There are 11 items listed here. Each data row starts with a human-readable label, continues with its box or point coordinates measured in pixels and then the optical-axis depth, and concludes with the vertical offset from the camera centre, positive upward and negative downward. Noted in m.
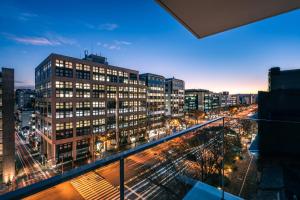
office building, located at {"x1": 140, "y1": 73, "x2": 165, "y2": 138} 36.47 -0.99
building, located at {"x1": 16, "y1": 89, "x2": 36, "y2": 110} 73.26 +1.01
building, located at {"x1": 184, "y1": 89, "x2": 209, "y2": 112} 66.50 -0.50
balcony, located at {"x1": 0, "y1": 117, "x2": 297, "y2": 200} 0.69 -0.64
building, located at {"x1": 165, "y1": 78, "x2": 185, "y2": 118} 45.50 +0.27
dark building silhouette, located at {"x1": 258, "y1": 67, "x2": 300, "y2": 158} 3.96 -0.65
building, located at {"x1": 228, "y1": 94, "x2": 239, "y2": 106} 114.15 -0.18
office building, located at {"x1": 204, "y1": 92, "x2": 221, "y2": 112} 70.00 -0.62
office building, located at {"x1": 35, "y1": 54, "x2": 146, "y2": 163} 21.47 -1.24
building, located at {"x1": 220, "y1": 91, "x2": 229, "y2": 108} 86.43 -0.68
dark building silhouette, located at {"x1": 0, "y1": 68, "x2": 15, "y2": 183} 17.94 -3.41
